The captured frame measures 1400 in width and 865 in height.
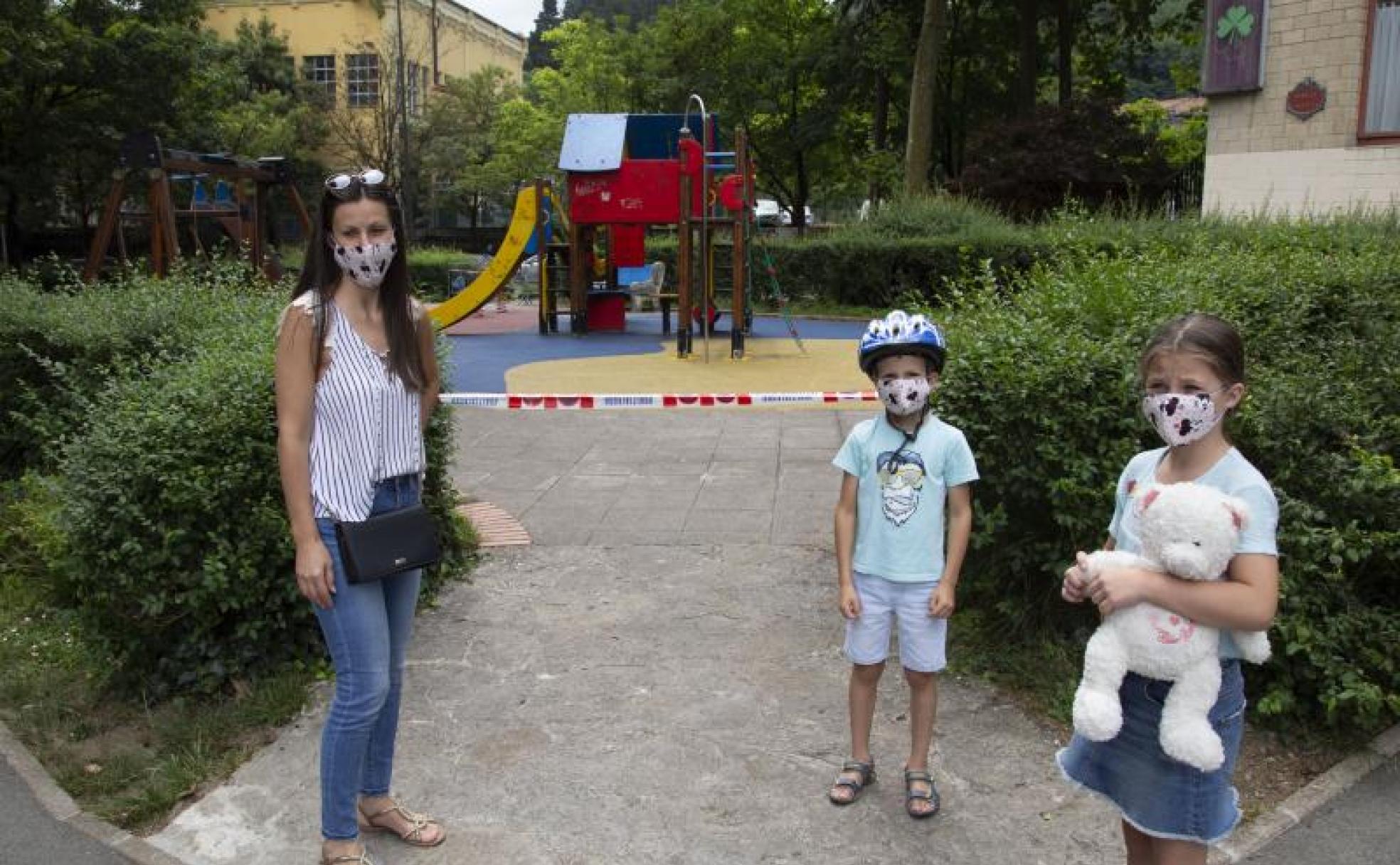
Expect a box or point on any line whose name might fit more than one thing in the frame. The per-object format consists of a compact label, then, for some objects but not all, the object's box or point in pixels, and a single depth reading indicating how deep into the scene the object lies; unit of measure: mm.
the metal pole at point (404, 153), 40156
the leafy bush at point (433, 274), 29031
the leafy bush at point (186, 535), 4121
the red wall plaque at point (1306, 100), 17656
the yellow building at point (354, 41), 48406
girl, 2227
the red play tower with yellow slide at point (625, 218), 14508
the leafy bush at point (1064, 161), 27016
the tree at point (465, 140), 45688
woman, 2863
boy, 3299
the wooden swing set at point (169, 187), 14156
